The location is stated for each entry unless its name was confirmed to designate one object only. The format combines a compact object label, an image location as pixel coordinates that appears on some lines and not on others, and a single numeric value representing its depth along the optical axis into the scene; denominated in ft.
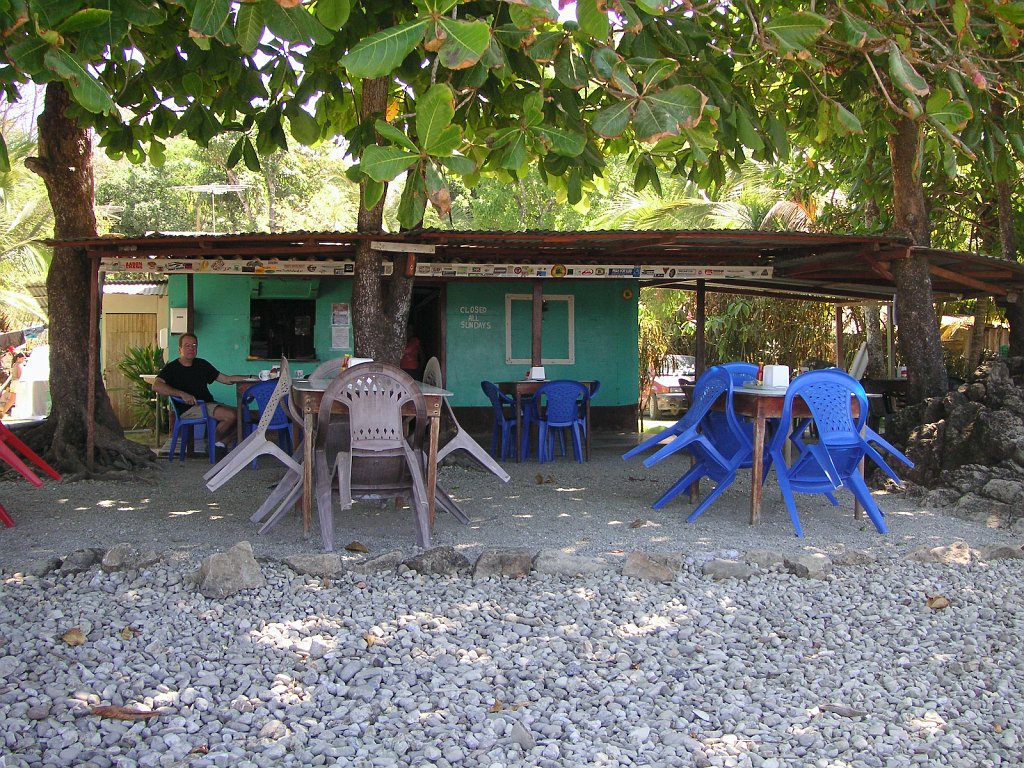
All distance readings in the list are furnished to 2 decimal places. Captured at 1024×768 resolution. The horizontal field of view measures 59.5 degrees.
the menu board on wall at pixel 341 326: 40.81
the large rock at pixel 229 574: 13.73
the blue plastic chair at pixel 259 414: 28.63
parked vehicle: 53.98
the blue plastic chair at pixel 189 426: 30.09
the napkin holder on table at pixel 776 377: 20.80
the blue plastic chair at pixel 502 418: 32.50
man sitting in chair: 30.27
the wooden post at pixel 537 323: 33.81
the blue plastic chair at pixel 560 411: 30.73
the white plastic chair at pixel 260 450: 18.16
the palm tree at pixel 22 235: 69.13
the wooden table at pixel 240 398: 29.12
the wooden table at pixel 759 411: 19.31
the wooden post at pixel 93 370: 26.89
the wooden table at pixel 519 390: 30.78
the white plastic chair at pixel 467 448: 18.66
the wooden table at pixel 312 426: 17.54
